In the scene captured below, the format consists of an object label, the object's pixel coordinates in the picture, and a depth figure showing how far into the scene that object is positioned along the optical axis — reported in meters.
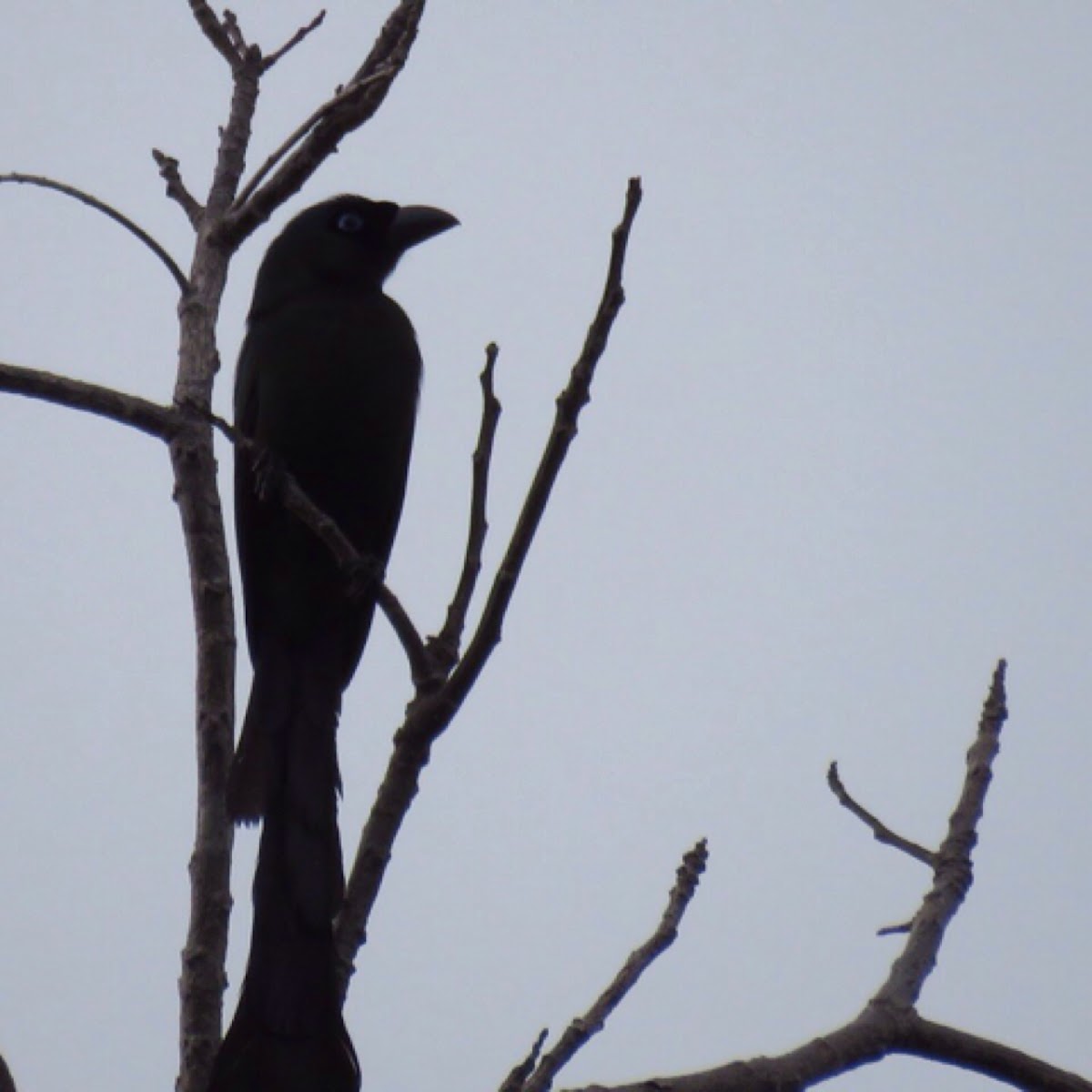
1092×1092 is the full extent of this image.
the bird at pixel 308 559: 5.95
